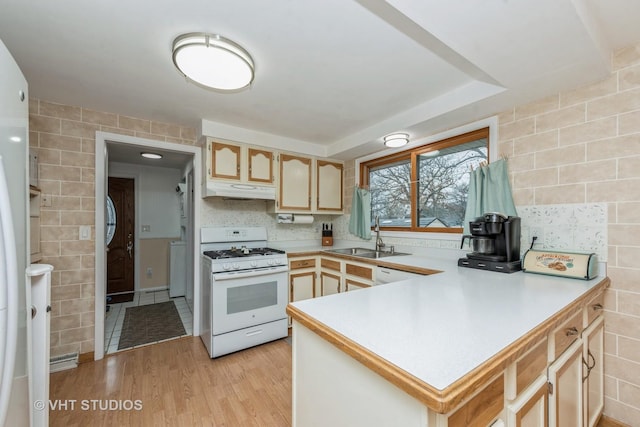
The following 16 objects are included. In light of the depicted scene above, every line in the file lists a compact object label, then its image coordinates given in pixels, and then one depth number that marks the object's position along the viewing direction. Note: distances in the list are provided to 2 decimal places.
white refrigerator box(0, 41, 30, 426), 0.82
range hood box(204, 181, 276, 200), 2.60
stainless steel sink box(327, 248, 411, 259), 2.86
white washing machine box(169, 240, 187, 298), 4.12
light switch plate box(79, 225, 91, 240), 2.31
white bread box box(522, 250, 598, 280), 1.46
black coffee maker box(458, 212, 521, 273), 1.73
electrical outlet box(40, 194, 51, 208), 2.15
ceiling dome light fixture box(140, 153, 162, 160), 3.57
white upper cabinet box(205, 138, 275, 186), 2.66
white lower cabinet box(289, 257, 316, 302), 2.90
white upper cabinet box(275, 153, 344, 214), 3.15
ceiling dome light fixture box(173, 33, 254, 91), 1.39
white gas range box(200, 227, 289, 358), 2.34
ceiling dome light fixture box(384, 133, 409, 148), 2.46
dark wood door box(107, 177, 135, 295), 4.16
